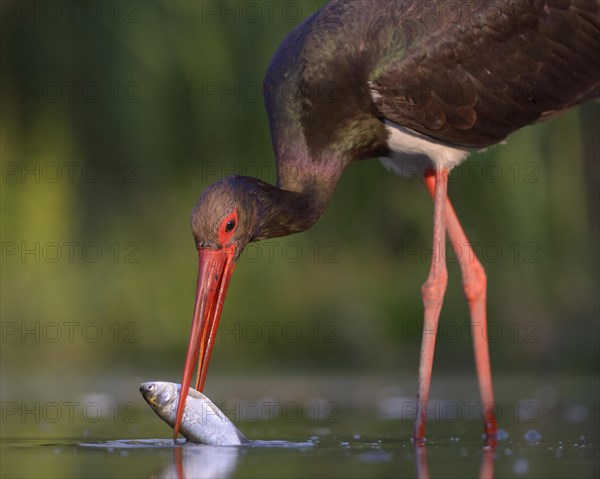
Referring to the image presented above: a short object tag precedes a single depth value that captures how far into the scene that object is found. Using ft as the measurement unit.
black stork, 45.52
